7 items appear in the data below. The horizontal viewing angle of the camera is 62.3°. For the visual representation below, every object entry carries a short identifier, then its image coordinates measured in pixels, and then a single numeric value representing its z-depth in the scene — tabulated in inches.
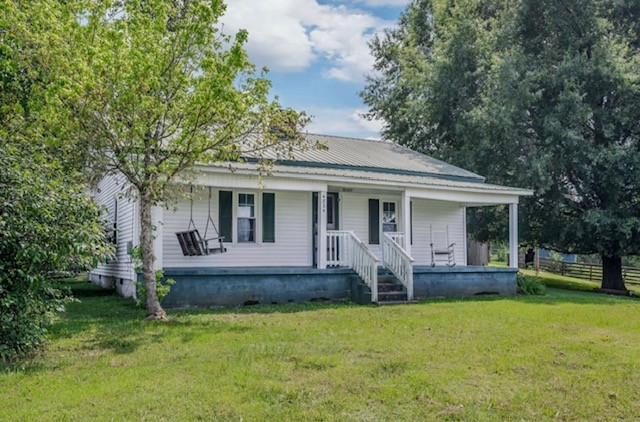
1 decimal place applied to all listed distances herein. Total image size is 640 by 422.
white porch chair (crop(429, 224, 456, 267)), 648.4
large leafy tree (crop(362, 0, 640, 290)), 730.8
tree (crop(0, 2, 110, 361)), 239.8
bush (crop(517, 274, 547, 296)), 602.2
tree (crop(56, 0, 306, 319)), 323.9
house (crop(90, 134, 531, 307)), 462.3
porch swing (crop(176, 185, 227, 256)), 464.1
